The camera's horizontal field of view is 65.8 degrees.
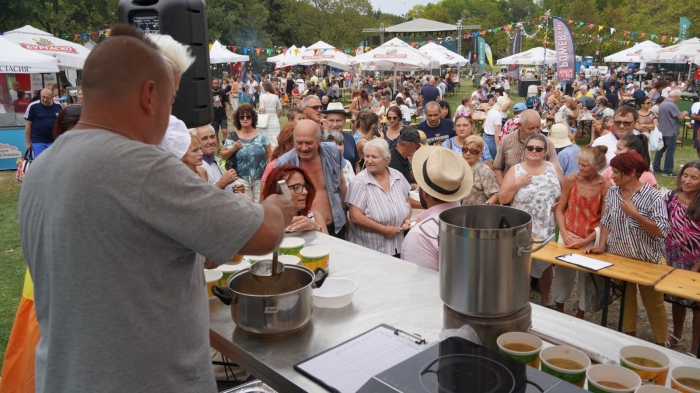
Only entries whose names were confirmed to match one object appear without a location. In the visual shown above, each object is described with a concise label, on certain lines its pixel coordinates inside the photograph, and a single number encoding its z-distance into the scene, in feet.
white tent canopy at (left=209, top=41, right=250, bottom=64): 69.17
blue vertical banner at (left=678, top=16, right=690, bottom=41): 90.22
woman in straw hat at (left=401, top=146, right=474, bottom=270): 9.31
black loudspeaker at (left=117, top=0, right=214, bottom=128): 11.03
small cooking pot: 6.14
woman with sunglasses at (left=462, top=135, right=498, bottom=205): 16.76
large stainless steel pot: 5.13
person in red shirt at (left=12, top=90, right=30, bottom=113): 41.24
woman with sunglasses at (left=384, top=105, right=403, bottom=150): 23.07
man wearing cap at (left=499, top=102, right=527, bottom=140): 25.29
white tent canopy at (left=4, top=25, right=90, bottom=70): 41.57
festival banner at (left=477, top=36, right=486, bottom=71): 125.59
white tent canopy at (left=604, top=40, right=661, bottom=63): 70.37
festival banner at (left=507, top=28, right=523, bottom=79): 102.11
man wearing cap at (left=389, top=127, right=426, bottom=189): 18.35
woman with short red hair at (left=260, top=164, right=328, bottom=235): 10.91
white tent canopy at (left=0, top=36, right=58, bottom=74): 29.07
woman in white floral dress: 15.84
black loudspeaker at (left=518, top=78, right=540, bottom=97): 87.15
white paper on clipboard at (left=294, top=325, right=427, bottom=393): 5.51
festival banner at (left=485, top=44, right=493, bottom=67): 123.54
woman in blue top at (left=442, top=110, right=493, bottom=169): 21.03
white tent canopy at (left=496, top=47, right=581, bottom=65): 79.25
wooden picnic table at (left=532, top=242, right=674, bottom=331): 12.44
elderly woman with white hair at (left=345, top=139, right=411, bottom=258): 13.19
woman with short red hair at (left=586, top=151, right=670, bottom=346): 13.16
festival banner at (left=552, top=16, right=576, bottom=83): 50.16
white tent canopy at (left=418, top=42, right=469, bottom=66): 73.36
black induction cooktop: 4.55
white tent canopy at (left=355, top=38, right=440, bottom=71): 49.57
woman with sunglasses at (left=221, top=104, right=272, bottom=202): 19.94
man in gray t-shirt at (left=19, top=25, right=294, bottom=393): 4.22
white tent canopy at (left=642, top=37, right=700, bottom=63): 53.58
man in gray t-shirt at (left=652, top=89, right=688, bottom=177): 34.09
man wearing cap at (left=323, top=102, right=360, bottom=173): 21.25
